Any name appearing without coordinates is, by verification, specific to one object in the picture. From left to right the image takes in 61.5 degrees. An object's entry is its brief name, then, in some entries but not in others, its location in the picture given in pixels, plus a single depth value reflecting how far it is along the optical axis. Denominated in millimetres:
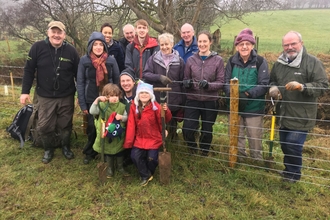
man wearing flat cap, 4312
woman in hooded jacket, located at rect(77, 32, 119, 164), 4145
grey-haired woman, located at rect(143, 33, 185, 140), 4156
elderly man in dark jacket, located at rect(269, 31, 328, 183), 3531
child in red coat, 3840
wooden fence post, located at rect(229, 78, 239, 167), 3998
